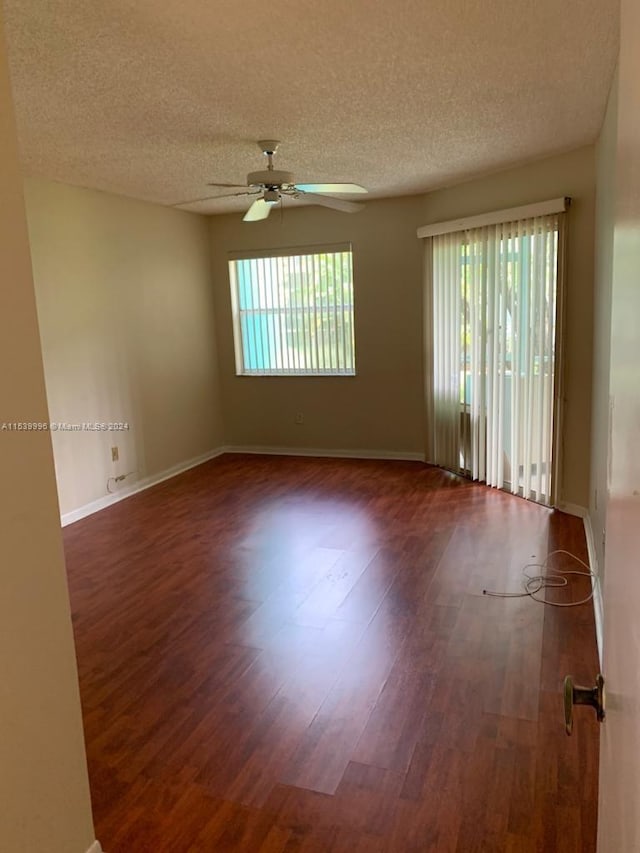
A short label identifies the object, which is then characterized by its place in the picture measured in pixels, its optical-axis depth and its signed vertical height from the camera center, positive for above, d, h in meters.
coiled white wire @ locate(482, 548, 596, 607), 3.17 -1.34
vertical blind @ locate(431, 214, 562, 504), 4.32 -0.13
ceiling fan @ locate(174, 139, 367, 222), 3.46 +0.91
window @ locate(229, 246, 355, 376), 6.09 +0.31
